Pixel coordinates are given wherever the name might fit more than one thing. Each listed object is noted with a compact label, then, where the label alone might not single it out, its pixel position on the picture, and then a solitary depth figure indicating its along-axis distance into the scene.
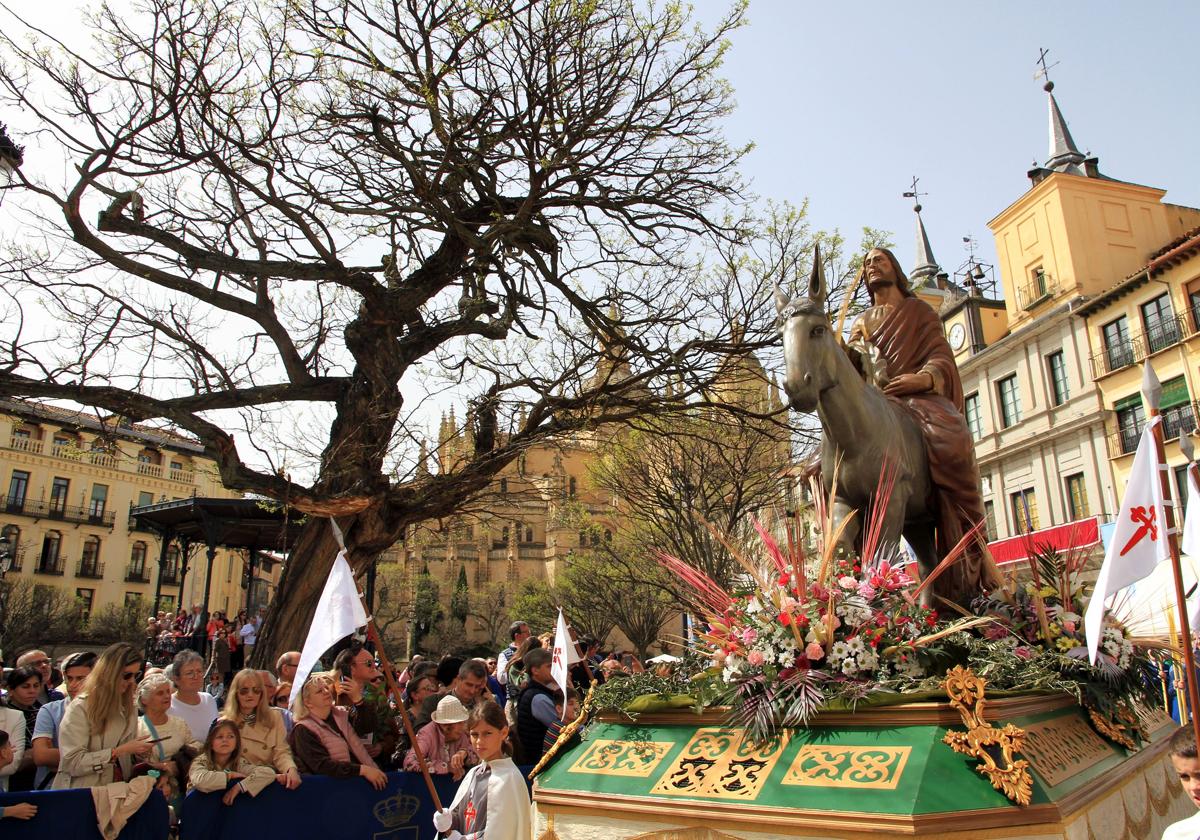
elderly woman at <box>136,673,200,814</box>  6.21
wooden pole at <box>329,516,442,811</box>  5.01
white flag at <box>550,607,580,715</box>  7.76
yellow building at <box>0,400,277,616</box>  51.16
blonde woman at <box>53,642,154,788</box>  5.59
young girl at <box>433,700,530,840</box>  3.93
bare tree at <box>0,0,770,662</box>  11.38
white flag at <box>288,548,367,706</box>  5.35
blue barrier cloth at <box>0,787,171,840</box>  5.18
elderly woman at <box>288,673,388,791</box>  6.38
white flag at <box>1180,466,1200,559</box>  5.84
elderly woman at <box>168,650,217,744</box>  7.09
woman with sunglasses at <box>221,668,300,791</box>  6.23
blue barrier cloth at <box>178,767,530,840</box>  5.82
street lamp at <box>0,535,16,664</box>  21.18
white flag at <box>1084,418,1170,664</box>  4.09
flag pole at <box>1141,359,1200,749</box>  3.53
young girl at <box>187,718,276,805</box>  5.82
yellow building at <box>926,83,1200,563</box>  29.53
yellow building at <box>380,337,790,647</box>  74.44
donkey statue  4.99
